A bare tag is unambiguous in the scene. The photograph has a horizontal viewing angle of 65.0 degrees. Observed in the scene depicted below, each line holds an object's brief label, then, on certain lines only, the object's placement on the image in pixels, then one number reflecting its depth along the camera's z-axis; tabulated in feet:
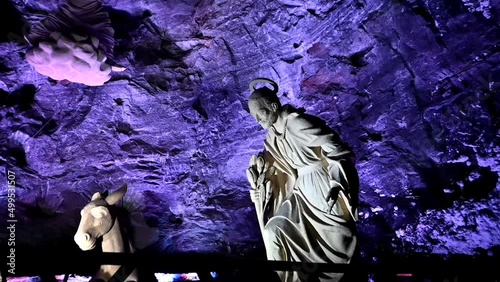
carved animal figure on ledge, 13.92
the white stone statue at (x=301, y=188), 10.94
